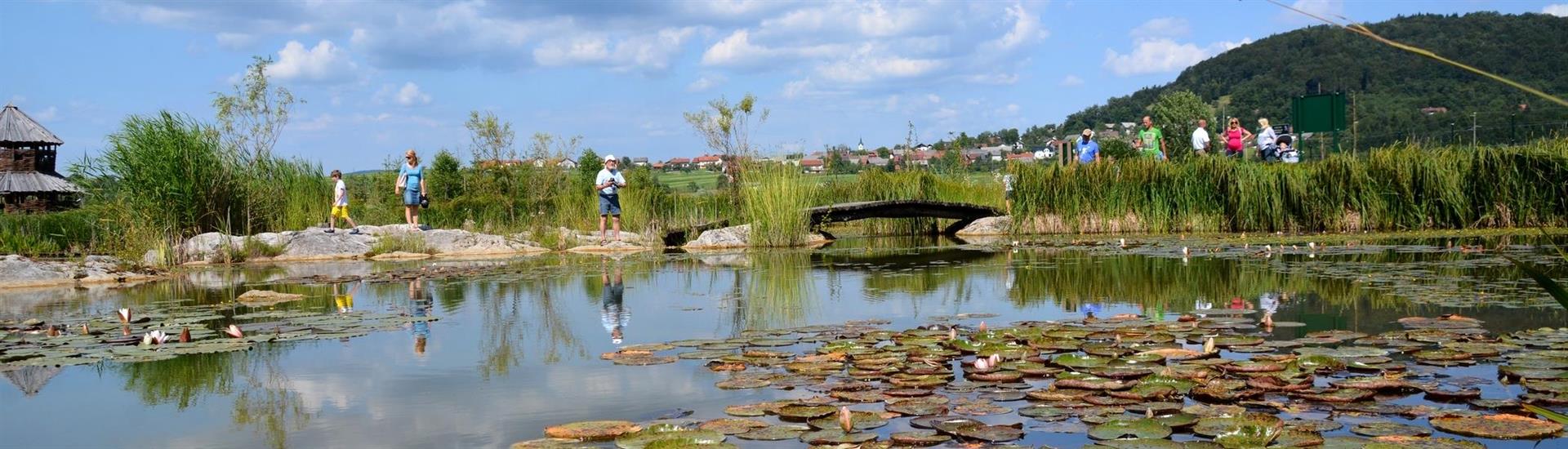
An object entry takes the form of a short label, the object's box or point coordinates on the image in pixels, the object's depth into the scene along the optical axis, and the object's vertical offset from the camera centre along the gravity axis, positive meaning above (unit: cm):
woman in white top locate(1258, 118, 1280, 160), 1959 +117
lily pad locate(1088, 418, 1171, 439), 364 -68
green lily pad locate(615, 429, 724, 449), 367 -68
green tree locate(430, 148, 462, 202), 2884 +144
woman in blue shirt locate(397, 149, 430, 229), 1797 +78
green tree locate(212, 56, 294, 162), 2088 +238
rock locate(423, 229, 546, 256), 1734 -17
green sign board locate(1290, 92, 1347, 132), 2597 +218
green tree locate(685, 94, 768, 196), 2355 +201
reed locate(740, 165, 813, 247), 1655 +29
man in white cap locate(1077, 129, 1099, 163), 1972 +109
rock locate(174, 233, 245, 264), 1619 -10
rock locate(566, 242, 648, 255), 1720 -30
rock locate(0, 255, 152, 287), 1289 -34
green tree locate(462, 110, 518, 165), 2667 +223
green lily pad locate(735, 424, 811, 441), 383 -69
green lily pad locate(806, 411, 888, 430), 392 -68
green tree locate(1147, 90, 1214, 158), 6030 +544
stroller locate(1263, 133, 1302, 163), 1969 +100
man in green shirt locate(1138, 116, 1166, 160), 1956 +125
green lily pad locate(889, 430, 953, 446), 367 -69
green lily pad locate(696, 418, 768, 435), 394 -69
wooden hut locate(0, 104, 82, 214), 3866 +261
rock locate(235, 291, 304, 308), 962 -50
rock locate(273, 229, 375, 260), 1706 -15
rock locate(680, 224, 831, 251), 1769 -21
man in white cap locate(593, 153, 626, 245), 1725 +63
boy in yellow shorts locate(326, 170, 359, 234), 1948 +62
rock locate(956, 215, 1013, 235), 1903 -14
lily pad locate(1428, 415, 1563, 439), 351 -68
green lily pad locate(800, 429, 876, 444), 371 -69
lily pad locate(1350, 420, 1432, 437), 356 -68
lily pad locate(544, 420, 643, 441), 388 -68
